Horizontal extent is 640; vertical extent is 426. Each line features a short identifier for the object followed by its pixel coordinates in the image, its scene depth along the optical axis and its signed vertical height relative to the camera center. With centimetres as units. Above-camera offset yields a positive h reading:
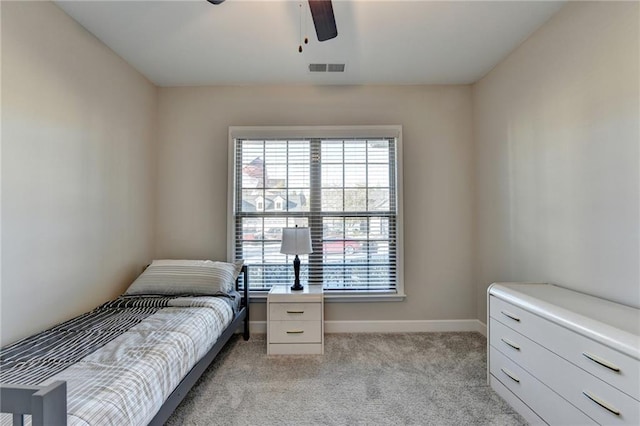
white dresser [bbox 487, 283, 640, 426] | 126 -74
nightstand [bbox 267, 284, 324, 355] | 267 -101
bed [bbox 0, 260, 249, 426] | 106 -74
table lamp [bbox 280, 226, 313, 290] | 280 -28
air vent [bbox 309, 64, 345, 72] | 283 +142
